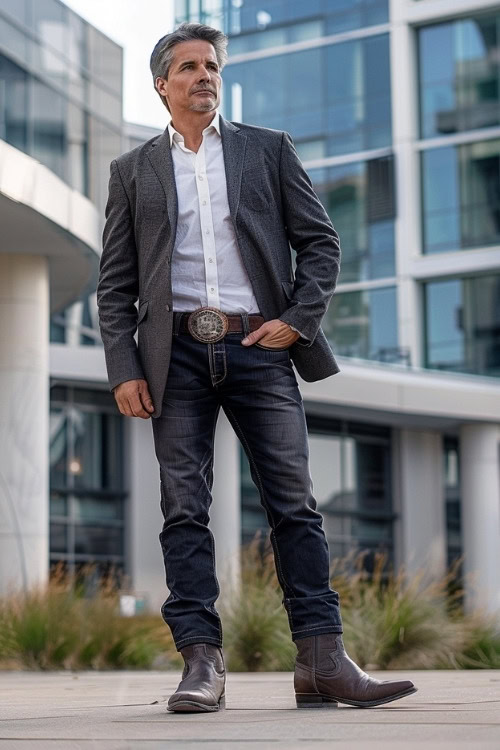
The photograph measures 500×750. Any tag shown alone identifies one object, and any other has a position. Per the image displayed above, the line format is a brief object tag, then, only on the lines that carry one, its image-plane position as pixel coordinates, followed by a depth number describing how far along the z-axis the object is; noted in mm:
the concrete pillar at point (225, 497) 21422
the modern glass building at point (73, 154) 20688
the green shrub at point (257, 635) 9727
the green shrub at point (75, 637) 10750
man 4031
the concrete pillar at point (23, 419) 13797
